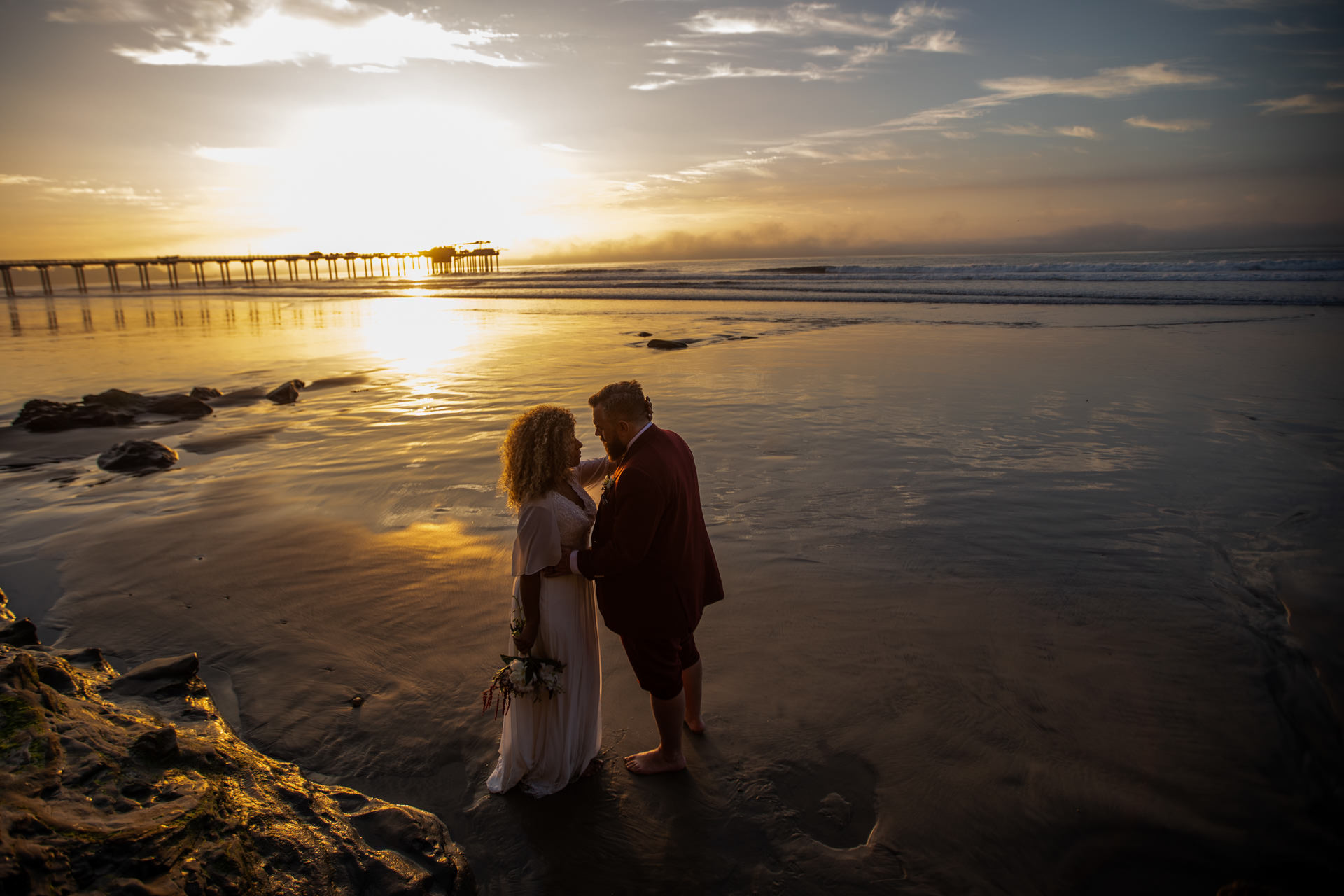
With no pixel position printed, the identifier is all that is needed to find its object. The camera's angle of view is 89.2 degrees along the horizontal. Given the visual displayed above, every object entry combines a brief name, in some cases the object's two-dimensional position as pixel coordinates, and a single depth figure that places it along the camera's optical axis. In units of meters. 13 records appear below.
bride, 3.07
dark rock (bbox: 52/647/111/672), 3.98
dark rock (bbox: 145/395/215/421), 11.56
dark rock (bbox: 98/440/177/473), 8.45
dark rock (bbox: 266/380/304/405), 12.58
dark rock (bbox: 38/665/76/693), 3.20
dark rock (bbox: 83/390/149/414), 11.30
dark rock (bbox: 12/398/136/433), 10.36
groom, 3.00
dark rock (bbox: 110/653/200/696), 3.81
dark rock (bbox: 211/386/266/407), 12.66
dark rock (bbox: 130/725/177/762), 2.63
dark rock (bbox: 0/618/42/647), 4.04
